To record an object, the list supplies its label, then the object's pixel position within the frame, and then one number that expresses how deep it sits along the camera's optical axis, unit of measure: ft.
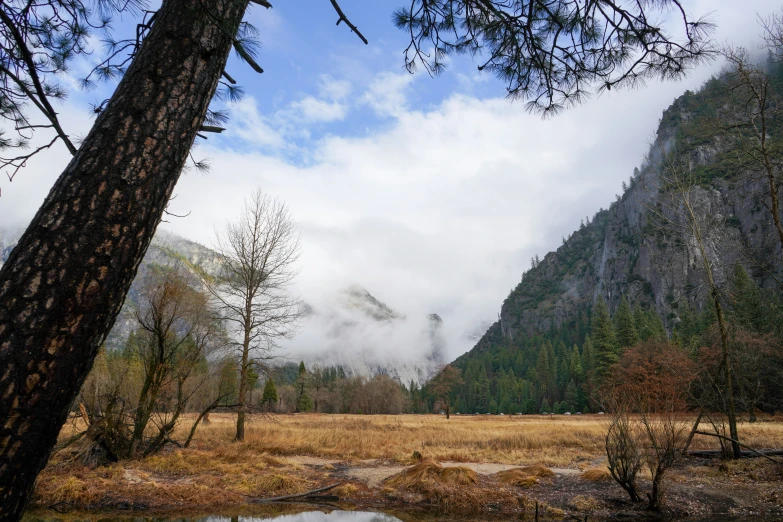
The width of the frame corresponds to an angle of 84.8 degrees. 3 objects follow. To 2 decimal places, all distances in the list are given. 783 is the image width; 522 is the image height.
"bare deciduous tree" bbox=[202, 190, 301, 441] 56.85
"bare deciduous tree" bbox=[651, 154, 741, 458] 41.39
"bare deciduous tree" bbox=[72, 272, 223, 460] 40.81
